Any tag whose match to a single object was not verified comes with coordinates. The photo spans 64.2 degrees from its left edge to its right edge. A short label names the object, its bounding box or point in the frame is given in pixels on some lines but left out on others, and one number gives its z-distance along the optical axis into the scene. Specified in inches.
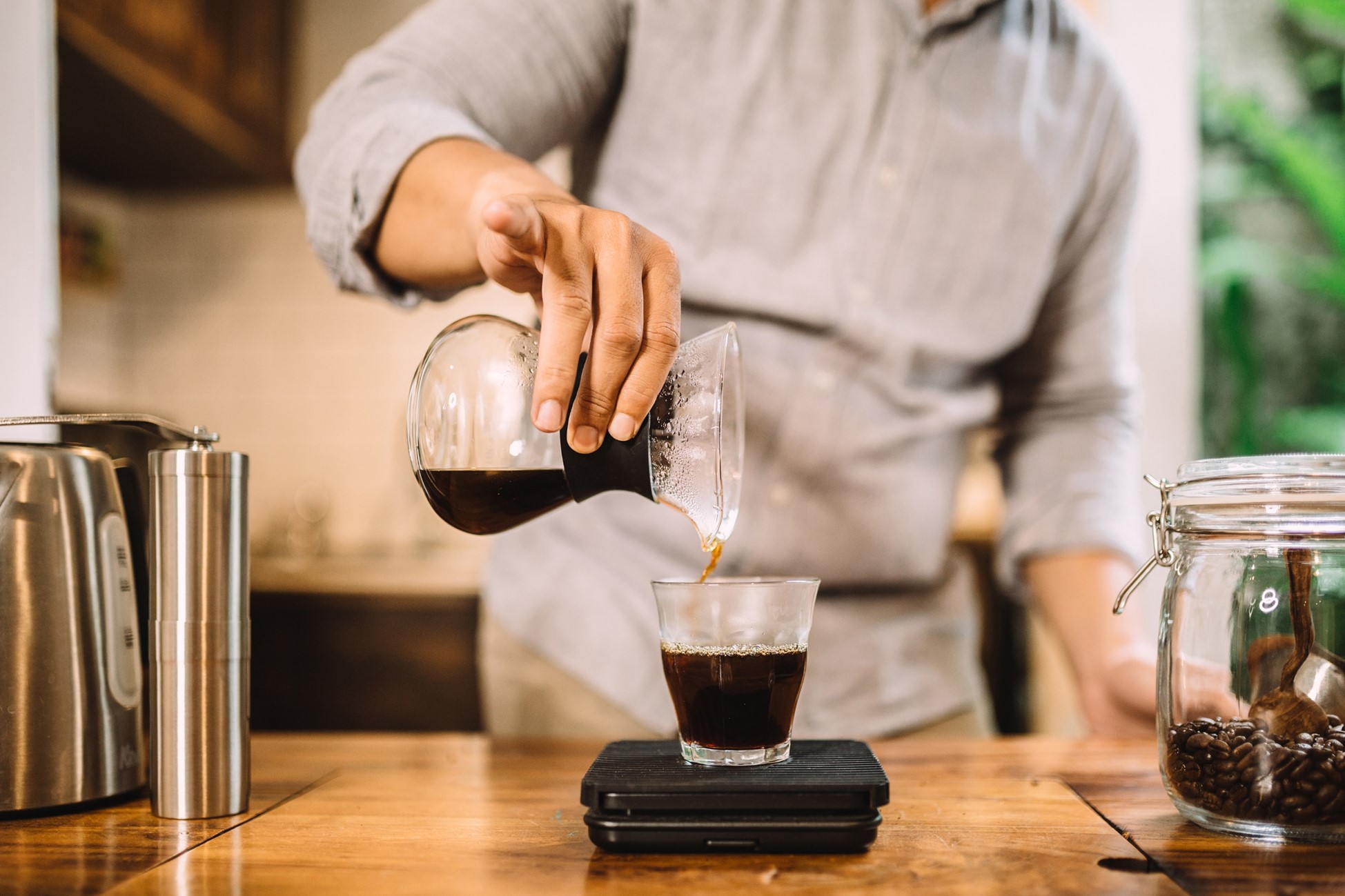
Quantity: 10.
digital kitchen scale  27.2
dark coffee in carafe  30.9
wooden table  25.5
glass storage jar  27.6
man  49.9
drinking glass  30.2
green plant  106.3
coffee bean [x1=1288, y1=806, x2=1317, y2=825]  27.5
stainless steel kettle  30.8
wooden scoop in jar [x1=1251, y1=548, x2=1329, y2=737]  27.8
